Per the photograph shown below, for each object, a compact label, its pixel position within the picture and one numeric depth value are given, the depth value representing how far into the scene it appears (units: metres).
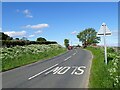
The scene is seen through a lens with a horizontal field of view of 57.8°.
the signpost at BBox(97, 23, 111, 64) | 8.51
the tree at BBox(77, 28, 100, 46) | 50.19
